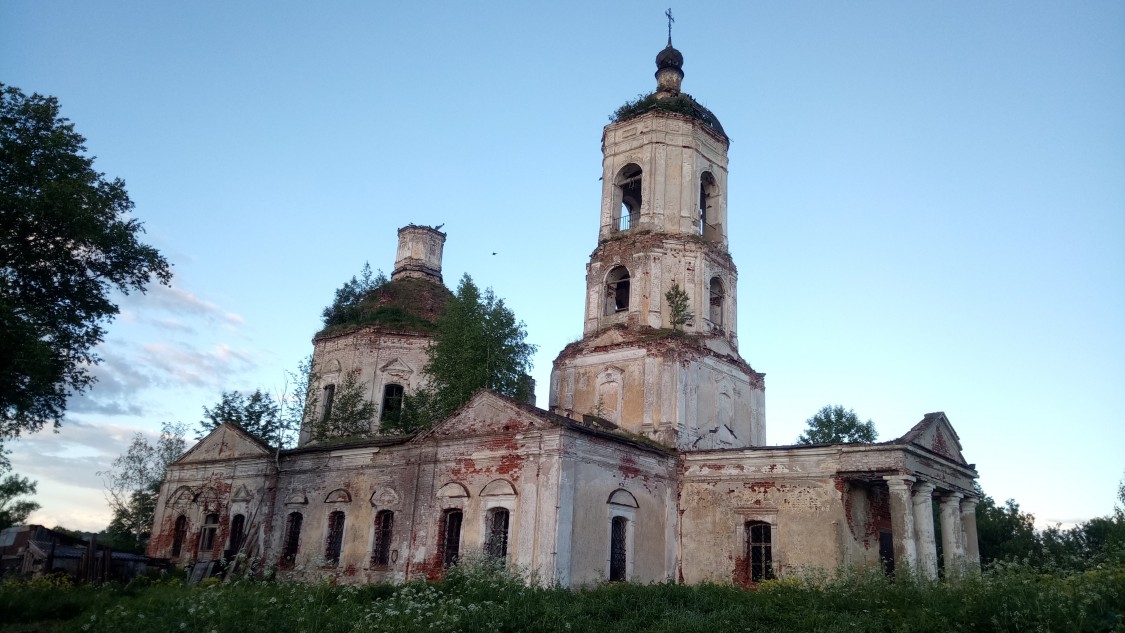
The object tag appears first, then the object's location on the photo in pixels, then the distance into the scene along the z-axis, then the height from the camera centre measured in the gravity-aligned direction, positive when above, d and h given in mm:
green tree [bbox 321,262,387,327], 27375 +8633
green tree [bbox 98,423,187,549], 38188 +2910
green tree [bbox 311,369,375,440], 24891 +4280
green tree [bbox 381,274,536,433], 24141 +6113
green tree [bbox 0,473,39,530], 44000 +2120
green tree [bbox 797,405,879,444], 34094 +6548
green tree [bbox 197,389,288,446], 28188 +4634
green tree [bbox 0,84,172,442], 16328 +6110
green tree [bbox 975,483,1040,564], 34031 +2666
